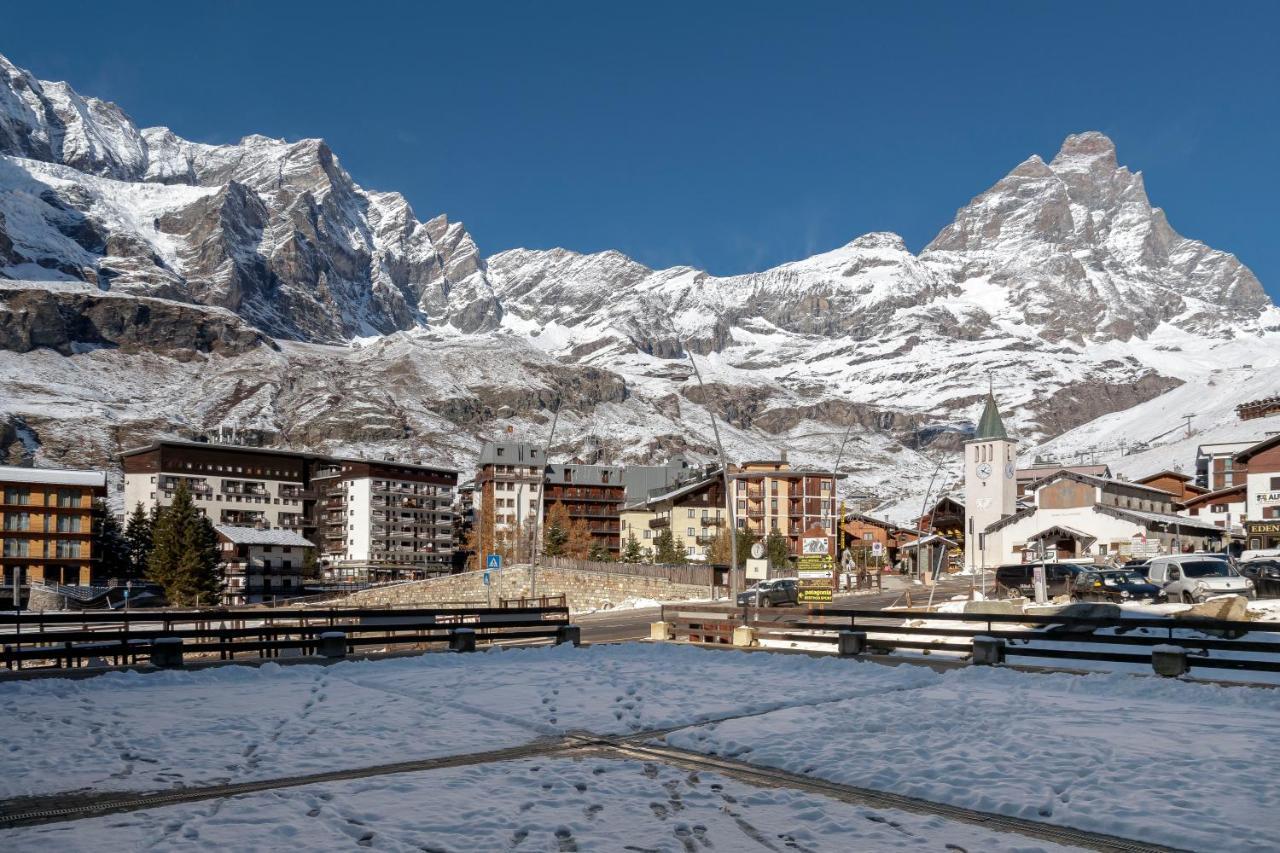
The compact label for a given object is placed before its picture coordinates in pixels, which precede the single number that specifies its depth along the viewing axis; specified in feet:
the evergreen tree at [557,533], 398.83
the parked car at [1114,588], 141.49
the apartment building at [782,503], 469.16
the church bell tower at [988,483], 386.73
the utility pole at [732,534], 132.98
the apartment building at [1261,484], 282.36
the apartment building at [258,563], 393.29
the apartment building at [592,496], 561.02
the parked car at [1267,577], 138.00
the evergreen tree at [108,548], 367.25
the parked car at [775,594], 204.85
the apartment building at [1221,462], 393.50
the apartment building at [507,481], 583.17
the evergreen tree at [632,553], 389.70
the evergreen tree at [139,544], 366.63
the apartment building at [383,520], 558.15
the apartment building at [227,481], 468.75
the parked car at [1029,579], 171.63
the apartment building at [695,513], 441.68
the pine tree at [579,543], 453.99
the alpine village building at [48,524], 340.80
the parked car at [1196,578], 133.59
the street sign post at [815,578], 184.03
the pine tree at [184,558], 303.27
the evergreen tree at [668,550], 377.91
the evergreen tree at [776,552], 343.05
